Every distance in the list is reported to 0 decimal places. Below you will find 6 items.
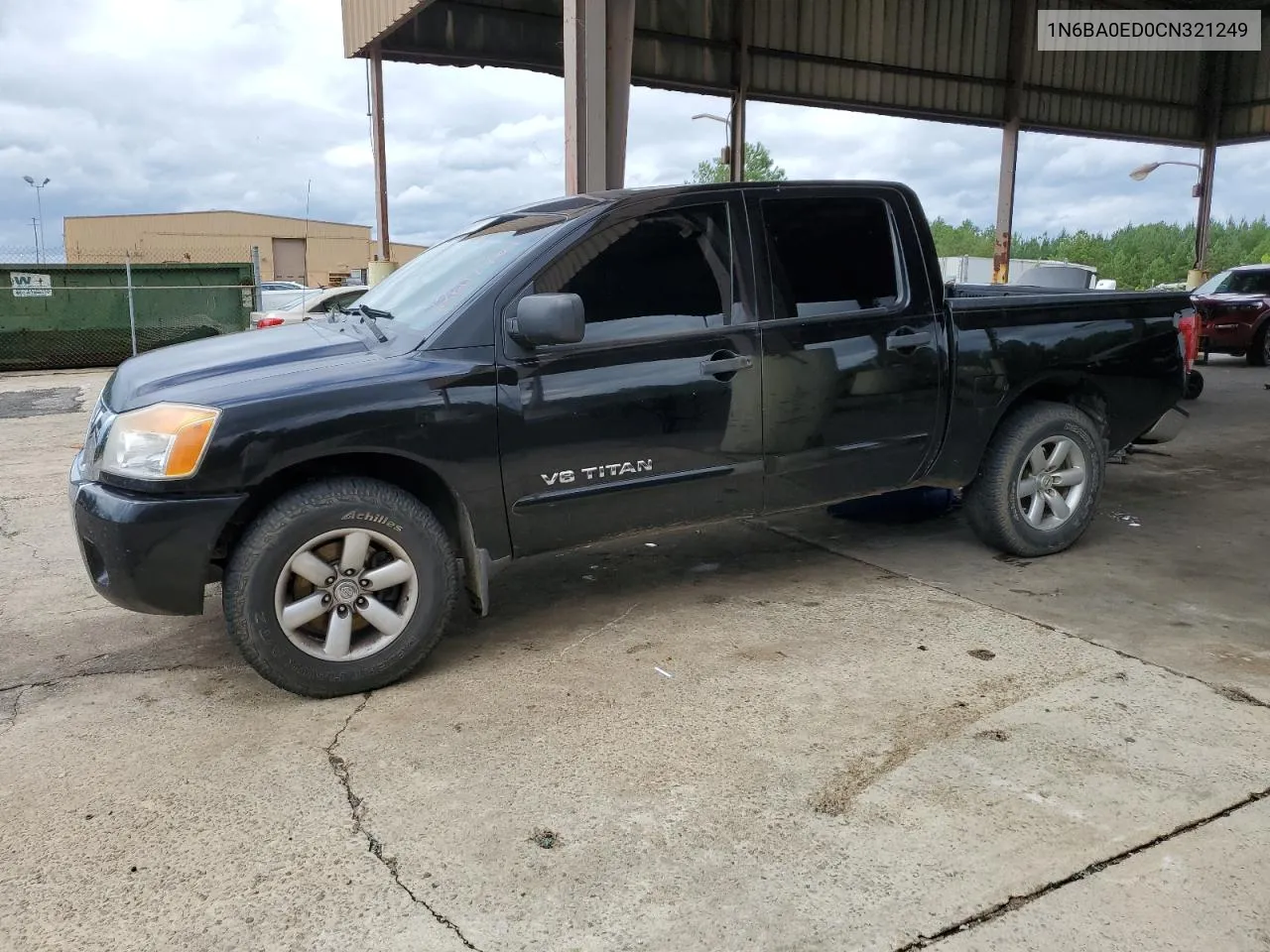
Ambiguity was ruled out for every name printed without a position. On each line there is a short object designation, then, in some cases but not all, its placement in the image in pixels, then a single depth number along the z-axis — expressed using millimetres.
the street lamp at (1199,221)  25531
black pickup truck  3271
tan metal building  55875
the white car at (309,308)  13375
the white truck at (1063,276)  9900
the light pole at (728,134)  19922
